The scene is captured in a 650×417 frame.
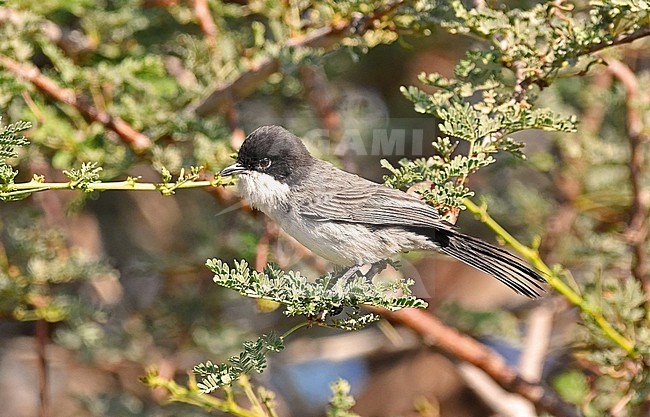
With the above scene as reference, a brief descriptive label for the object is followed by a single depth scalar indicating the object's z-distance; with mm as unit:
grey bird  4418
